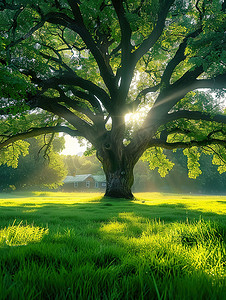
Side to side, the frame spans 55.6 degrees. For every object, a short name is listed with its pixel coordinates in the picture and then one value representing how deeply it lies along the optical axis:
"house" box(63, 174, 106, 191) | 74.00
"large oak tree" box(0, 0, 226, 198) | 10.05
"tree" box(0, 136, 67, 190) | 52.72
